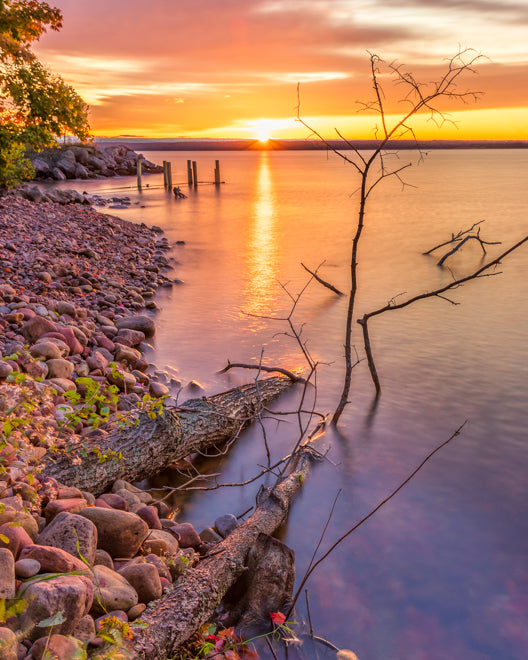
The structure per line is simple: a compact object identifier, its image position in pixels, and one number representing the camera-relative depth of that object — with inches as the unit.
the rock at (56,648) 99.6
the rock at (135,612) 127.1
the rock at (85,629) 110.7
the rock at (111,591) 124.1
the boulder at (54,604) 105.0
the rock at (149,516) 174.2
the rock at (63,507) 148.2
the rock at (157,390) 292.0
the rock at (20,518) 129.9
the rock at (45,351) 257.9
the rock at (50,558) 120.5
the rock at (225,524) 191.3
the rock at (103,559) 142.3
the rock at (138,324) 379.9
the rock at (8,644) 95.4
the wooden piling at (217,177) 1868.8
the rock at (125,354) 321.7
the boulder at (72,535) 132.4
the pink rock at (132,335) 356.3
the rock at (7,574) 107.2
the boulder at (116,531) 149.9
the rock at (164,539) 161.0
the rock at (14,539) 122.6
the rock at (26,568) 115.7
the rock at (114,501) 173.8
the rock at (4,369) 202.5
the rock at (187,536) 174.9
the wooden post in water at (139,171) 1626.0
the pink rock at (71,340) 289.4
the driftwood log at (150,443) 181.0
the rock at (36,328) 281.0
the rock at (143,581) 136.6
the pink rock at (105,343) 325.7
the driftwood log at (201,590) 123.8
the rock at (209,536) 186.4
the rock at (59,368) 249.1
